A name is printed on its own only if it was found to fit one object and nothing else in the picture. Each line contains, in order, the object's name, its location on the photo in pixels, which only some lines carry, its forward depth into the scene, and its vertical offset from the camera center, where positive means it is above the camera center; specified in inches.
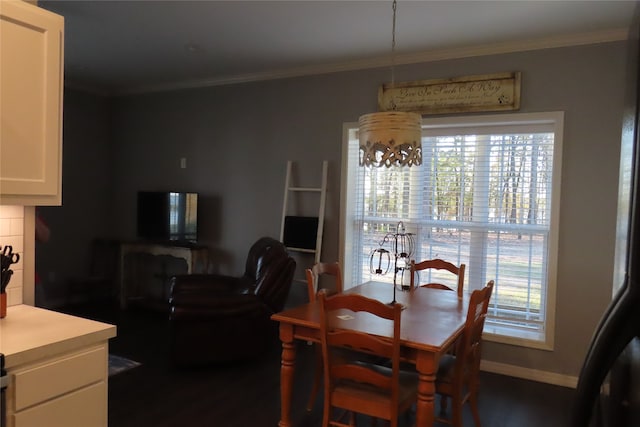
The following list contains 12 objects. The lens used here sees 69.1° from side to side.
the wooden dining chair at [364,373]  82.5 -32.1
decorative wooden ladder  168.1 -9.6
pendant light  89.6 +12.5
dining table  82.9 -24.6
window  140.2 -0.4
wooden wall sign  139.0 +34.6
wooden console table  193.8 -28.4
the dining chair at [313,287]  112.5 -22.2
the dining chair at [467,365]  90.9 -34.6
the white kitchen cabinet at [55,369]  58.0 -23.6
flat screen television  196.4 -8.3
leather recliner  137.9 -35.9
